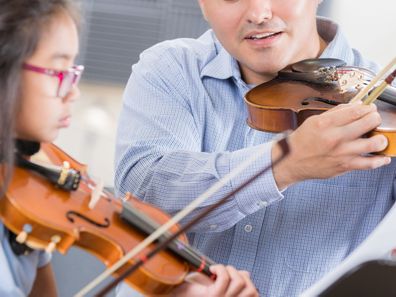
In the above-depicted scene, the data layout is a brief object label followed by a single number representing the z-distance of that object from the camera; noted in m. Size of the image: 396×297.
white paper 1.26
